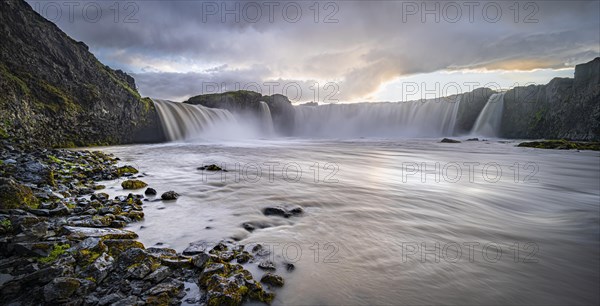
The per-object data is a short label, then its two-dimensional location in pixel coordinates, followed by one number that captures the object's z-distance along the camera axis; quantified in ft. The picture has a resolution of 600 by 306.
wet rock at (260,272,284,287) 7.98
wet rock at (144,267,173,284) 7.52
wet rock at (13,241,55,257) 8.12
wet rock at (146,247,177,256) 8.91
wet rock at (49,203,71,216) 12.04
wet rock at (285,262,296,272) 8.94
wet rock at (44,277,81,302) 6.32
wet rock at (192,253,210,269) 8.48
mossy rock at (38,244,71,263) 7.93
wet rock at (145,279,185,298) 7.04
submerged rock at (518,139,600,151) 67.19
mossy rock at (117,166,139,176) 24.12
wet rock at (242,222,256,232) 12.68
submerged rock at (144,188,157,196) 17.95
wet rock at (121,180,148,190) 19.11
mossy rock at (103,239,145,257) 8.91
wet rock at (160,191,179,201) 17.22
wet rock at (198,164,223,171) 30.78
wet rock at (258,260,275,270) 8.86
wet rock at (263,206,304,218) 15.03
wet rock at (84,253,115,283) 7.36
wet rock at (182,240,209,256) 9.59
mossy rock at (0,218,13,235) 9.33
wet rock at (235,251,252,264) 9.27
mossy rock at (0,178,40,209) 11.41
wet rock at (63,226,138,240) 9.56
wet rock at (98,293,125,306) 6.48
